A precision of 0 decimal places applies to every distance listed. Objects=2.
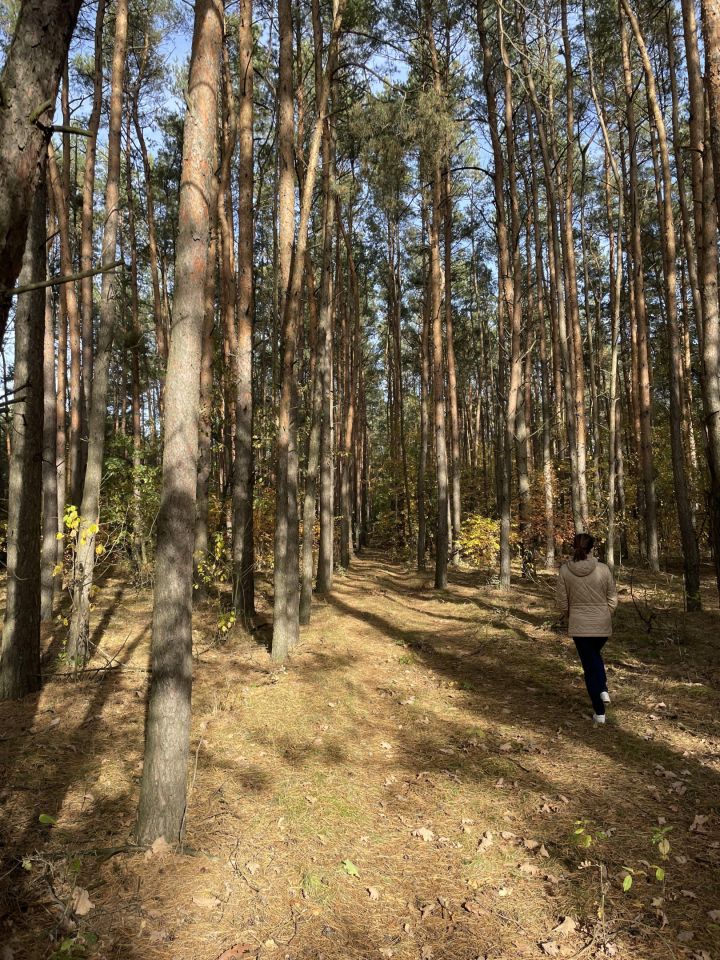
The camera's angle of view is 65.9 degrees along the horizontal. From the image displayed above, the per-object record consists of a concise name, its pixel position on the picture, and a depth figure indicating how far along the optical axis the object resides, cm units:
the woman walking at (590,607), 546
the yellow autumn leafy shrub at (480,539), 1472
